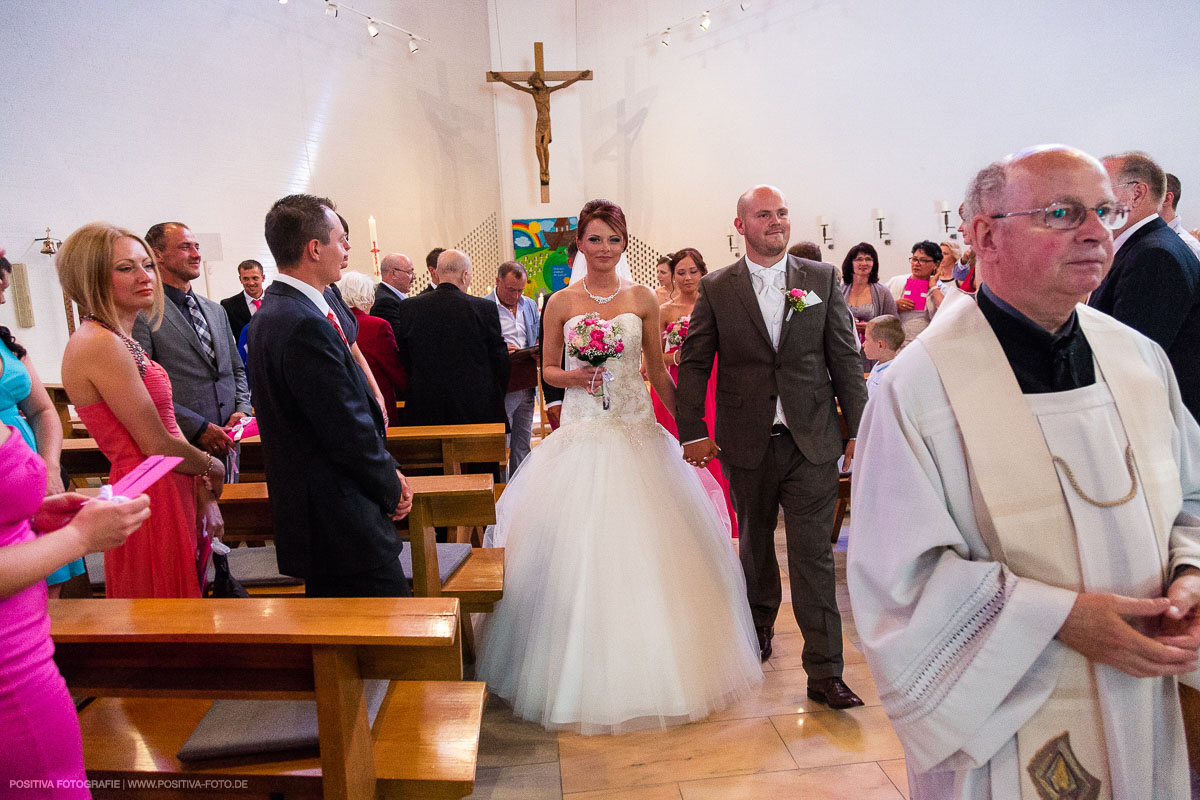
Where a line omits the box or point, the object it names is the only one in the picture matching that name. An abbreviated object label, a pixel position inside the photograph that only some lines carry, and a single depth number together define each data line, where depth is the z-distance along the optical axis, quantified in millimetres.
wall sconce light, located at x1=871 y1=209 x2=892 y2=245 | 8398
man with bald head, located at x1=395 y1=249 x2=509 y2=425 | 4246
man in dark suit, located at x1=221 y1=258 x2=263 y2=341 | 5602
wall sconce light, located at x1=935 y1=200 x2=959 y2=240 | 7349
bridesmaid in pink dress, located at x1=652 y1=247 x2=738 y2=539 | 4617
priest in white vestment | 1289
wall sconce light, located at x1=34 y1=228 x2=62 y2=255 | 5000
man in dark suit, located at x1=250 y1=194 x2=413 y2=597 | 1988
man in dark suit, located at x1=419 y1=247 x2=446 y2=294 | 6409
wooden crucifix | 10805
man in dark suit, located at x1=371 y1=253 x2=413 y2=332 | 4711
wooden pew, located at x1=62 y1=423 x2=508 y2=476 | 3422
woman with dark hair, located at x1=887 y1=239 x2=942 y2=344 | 6180
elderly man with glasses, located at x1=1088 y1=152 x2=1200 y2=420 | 2646
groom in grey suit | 2793
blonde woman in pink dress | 2221
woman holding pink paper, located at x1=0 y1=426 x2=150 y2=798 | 1260
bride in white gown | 2635
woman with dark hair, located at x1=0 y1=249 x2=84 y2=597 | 2348
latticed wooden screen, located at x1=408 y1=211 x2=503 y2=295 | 10953
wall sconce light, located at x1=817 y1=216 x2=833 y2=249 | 8930
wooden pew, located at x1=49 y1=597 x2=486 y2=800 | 1528
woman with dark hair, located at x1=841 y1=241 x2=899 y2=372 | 5852
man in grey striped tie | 3367
